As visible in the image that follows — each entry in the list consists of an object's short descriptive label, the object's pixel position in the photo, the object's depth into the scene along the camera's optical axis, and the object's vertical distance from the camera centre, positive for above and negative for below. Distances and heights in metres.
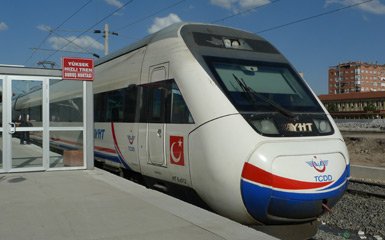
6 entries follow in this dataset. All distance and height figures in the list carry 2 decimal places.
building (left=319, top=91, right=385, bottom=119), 106.38 +4.71
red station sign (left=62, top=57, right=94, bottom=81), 10.33 +1.26
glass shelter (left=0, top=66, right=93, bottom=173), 10.07 +0.11
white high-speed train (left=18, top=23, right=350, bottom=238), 6.12 -0.07
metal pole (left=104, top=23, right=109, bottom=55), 33.19 +6.26
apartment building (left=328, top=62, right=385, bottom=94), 138.38 +13.64
